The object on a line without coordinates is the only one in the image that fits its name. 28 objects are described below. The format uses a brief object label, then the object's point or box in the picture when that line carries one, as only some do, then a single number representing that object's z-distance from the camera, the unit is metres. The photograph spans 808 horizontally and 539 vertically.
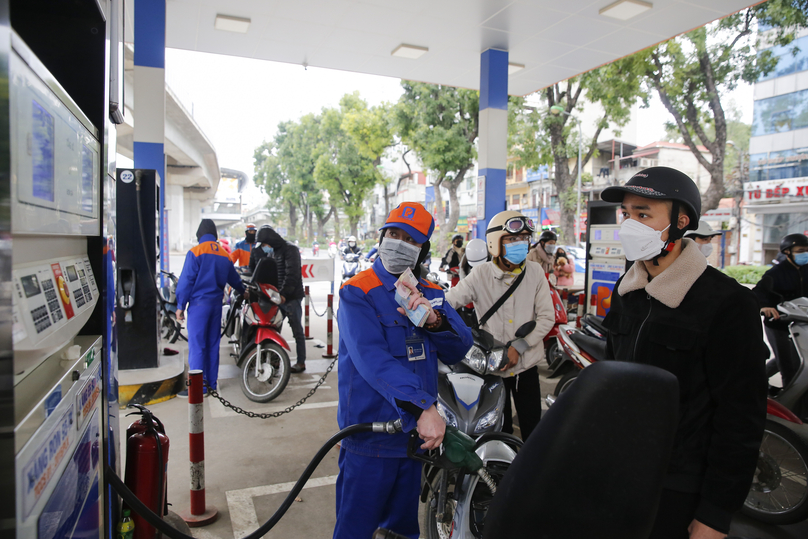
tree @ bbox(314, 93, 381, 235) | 36.03
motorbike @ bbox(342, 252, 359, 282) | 16.75
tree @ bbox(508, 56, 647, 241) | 15.93
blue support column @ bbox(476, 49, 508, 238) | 8.56
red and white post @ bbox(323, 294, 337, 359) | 7.45
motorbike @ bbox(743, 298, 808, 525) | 3.11
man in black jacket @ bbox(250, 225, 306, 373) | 6.34
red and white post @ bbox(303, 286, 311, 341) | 8.35
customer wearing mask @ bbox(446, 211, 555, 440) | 3.48
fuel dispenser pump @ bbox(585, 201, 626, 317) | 6.62
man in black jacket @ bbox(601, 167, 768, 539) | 1.52
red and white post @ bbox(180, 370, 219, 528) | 3.08
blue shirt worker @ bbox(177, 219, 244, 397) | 5.27
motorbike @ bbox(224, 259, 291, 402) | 5.41
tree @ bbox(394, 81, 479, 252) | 17.62
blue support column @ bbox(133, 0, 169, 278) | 6.51
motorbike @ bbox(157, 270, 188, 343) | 7.75
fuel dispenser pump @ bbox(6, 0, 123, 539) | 0.93
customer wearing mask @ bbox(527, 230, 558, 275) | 7.93
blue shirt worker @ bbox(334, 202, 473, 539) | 2.04
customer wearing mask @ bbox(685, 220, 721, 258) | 5.32
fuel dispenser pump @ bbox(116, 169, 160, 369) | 5.57
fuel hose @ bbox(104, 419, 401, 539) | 1.90
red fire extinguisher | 2.15
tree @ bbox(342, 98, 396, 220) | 28.14
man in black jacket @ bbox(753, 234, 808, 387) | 5.29
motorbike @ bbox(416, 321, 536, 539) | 2.41
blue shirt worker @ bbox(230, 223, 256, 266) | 9.10
